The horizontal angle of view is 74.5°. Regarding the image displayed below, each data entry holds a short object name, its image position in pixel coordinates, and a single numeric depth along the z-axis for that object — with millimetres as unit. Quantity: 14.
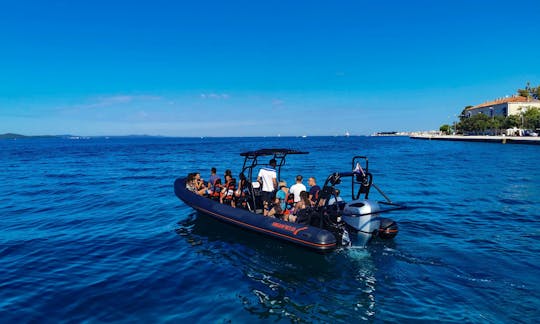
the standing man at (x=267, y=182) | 11328
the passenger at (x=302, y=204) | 10164
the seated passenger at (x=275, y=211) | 10969
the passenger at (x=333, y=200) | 10816
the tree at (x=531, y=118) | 81588
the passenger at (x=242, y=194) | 11711
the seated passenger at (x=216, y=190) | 13312
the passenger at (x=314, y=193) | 10627
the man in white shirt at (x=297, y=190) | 11031
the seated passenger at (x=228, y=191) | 12609
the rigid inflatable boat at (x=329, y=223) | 9031
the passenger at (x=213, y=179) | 13709
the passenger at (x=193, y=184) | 14255
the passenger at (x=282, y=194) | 11344
